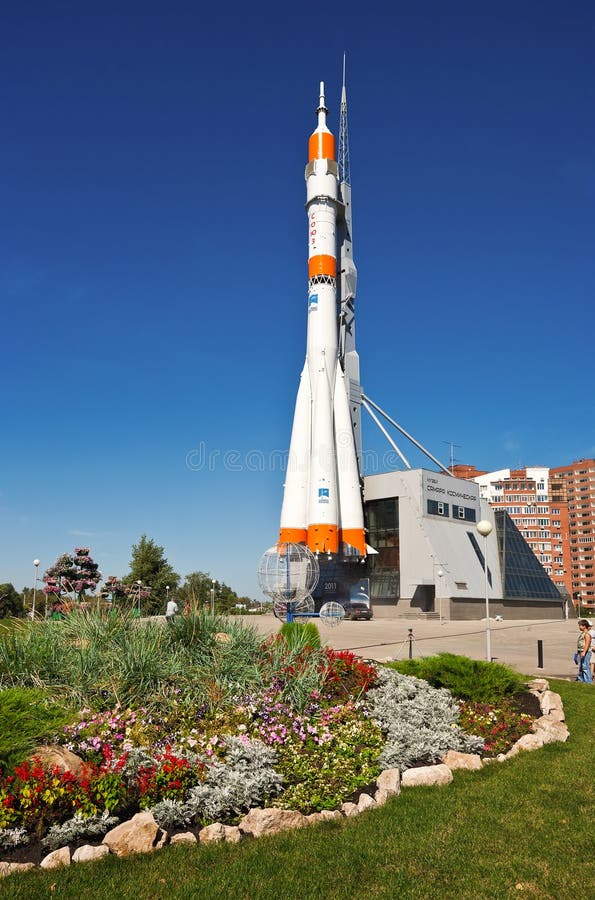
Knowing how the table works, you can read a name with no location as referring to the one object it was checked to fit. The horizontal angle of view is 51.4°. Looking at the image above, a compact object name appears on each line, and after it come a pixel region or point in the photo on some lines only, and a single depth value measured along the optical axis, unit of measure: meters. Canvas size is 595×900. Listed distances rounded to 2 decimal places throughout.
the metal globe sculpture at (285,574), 29.39
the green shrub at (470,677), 11.47
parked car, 51.75
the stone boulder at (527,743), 9.29
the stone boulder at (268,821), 6.41
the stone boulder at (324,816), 6.70
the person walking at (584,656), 16.53
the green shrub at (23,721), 6.65
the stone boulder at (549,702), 11.53
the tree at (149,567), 57.58
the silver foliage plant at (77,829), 5.95
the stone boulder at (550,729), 9.98
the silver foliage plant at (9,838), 5.83
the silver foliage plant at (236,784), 6.72
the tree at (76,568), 43.98
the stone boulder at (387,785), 7.28
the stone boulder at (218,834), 6.20
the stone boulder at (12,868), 5.51
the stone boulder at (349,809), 6.90
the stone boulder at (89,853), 5.72
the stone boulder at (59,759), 6.65
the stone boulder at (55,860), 5.61
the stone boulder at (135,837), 5.88
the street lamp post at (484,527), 17.51
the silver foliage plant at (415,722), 8.57
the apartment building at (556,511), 129.00
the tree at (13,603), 51.25
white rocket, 47.62
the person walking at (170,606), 15.87
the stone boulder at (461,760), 8.52
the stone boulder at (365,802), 7.03
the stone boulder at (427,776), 7.84
